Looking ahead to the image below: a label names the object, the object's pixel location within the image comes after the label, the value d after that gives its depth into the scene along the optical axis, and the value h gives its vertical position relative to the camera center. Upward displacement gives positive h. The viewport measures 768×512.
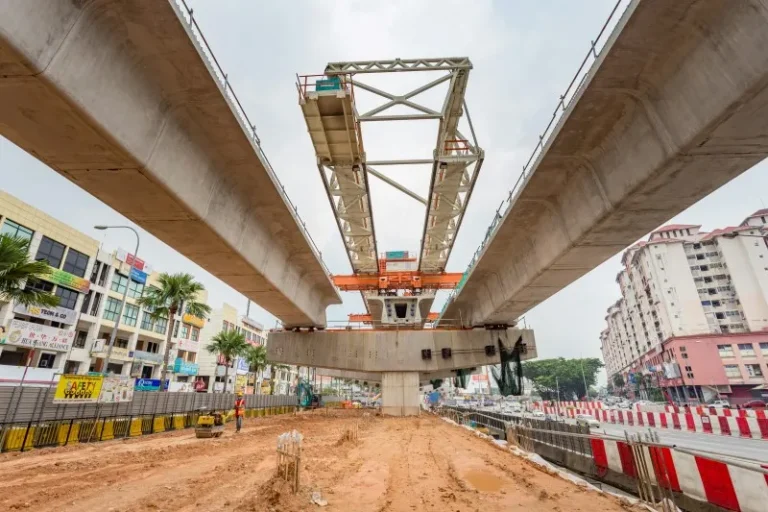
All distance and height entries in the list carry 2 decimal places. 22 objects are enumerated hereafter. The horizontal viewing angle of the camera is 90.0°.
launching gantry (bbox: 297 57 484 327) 11.36 +7.88
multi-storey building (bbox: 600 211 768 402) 59.38 +15.41
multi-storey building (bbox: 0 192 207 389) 28.53 +6.98
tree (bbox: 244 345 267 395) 53.38 +5.27
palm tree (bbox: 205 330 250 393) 42.28 +5.63
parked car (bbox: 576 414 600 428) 24.55 -1.58
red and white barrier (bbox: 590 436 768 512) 5.45 -1.26
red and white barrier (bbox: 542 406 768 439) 17.38 -1.38
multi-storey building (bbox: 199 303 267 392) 56.12 +5.52
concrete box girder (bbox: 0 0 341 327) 4.70 +4.07
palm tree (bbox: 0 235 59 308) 12.27 +3.97
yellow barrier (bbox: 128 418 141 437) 18.05 -1.38
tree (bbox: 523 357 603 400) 108.69 +5.73
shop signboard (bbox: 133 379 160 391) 39.25 +1.20
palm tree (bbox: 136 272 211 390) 28.92 +7.41
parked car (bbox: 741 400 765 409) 41.42 -0.85
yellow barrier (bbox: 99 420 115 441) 16.45 -1.39
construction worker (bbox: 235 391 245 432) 18.22 -0.70
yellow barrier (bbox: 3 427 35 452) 12.91 -1.37
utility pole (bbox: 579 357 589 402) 104.24 +7.20
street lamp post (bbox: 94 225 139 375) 22.55 +9.42
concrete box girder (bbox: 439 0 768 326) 5.12 +4.34
